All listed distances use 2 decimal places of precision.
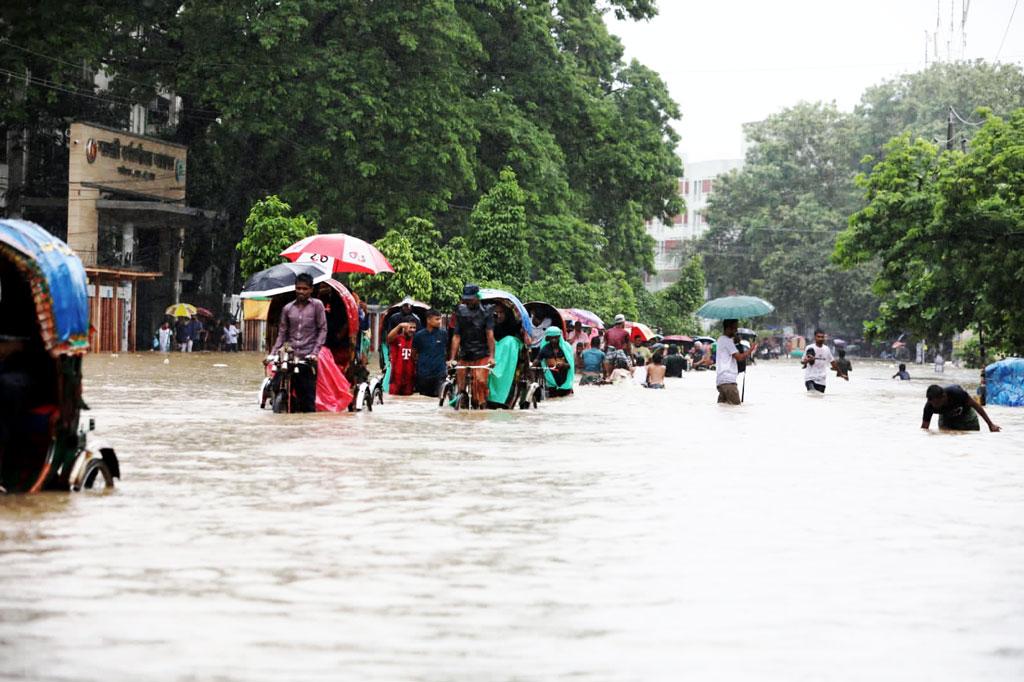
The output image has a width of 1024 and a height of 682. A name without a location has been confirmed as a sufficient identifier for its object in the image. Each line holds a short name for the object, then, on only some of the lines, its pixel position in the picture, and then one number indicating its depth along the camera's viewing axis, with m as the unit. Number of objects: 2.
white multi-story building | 148.88
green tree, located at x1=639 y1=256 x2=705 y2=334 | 80.75
